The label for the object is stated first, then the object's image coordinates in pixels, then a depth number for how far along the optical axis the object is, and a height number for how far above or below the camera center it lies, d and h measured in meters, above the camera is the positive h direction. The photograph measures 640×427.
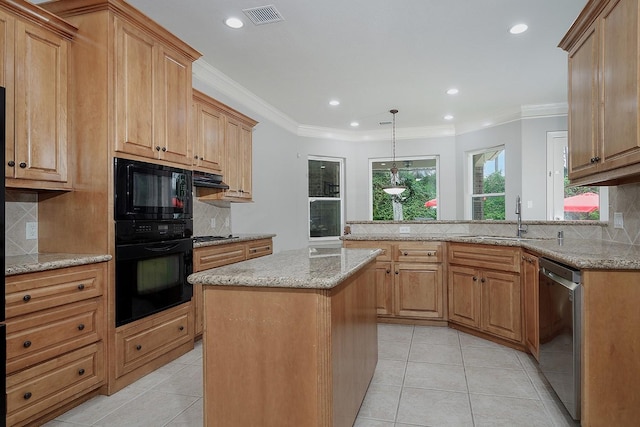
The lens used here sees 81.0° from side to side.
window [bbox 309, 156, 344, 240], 6.81 +0.31
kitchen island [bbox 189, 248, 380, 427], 1.47 -0.54
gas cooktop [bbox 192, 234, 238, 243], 3.61 -0.24
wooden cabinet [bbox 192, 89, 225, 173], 3.58 +0.82
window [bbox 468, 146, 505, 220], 6.08 +0.51
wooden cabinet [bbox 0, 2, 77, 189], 2.08 +0.71
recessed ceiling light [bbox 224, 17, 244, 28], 3.02 +1.58
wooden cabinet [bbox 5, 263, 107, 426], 1.87 -0.68
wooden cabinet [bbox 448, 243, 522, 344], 3.11 -0.68
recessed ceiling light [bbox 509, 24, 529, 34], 3.22 +1.61
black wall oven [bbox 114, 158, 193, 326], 2.44 -0.16
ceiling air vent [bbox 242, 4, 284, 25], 2.87 +1.58
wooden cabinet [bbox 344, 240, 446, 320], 3.78 -0.68
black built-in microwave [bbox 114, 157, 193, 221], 2.44 +0.17
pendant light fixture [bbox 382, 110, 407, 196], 5.92 +0.44
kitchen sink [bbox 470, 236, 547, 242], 3.41 -0.23
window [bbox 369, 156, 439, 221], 7.04 +0.45
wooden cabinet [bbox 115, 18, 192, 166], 2.46 +0.85
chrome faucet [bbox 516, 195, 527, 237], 3.57 -0.12
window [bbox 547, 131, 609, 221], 5.37 +0.33
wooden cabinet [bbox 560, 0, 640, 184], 1.87 +0.69
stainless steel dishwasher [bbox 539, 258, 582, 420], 1.94 -0.67
